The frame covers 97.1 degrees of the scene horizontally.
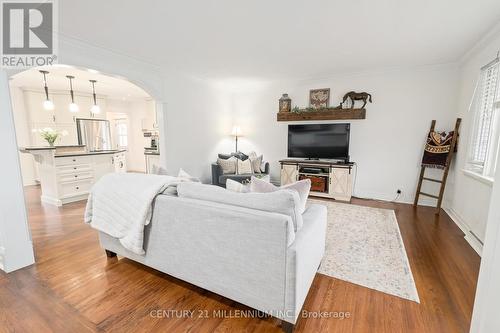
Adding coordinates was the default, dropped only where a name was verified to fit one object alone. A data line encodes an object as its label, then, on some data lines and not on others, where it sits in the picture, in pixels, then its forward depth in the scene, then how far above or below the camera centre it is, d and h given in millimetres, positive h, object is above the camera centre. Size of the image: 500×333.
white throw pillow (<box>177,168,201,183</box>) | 2043 -386
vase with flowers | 4252 +15
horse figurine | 4242 +823
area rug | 1944 -1230
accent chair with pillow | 4387 -648
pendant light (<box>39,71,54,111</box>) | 4416 +641
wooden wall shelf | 4320 +496
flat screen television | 4402 -55
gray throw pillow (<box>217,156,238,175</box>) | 4500 -574
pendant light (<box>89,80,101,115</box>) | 5387 +667
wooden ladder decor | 3510 -542
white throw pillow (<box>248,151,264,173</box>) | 4805 -532
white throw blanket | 1795 -582
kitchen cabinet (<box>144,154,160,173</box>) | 5696 -576
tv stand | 4223 -743
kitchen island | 3914 -652
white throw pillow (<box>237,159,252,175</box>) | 4535 -601
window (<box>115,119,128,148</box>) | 7945 +127
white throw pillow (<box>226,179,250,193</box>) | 1771 -399
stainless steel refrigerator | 6418 +78
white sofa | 1374 -737
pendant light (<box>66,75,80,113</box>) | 4938 +653
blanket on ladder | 3637 -157
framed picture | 4652 +864
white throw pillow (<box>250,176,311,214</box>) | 1759 -396
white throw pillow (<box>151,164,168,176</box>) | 2567 -394
